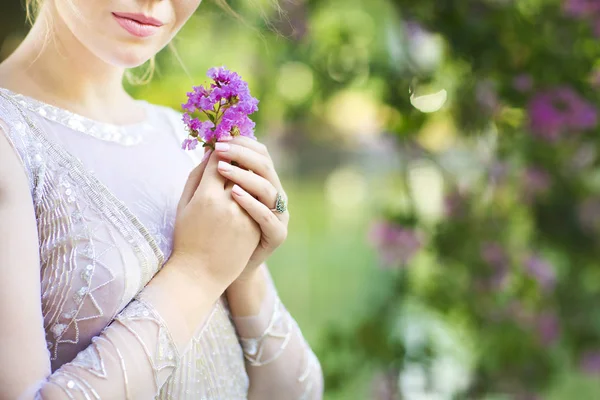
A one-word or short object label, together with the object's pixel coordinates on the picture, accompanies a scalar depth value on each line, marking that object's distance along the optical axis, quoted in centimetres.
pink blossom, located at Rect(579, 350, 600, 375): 247
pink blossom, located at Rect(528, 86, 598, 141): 213
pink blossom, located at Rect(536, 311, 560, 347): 235
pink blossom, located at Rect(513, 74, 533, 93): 209
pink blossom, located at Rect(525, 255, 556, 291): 233
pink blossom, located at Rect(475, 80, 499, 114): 214
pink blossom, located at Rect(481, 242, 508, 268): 225
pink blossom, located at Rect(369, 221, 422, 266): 217
